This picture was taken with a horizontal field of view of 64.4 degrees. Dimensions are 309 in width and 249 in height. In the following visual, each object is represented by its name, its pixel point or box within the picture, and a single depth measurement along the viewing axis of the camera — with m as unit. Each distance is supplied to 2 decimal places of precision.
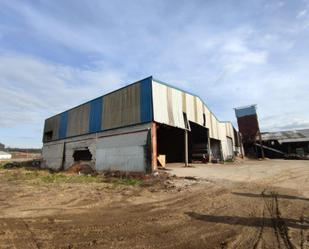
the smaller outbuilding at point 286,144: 43.41
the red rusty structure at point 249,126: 46.09
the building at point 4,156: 83.76
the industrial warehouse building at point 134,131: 19.48
